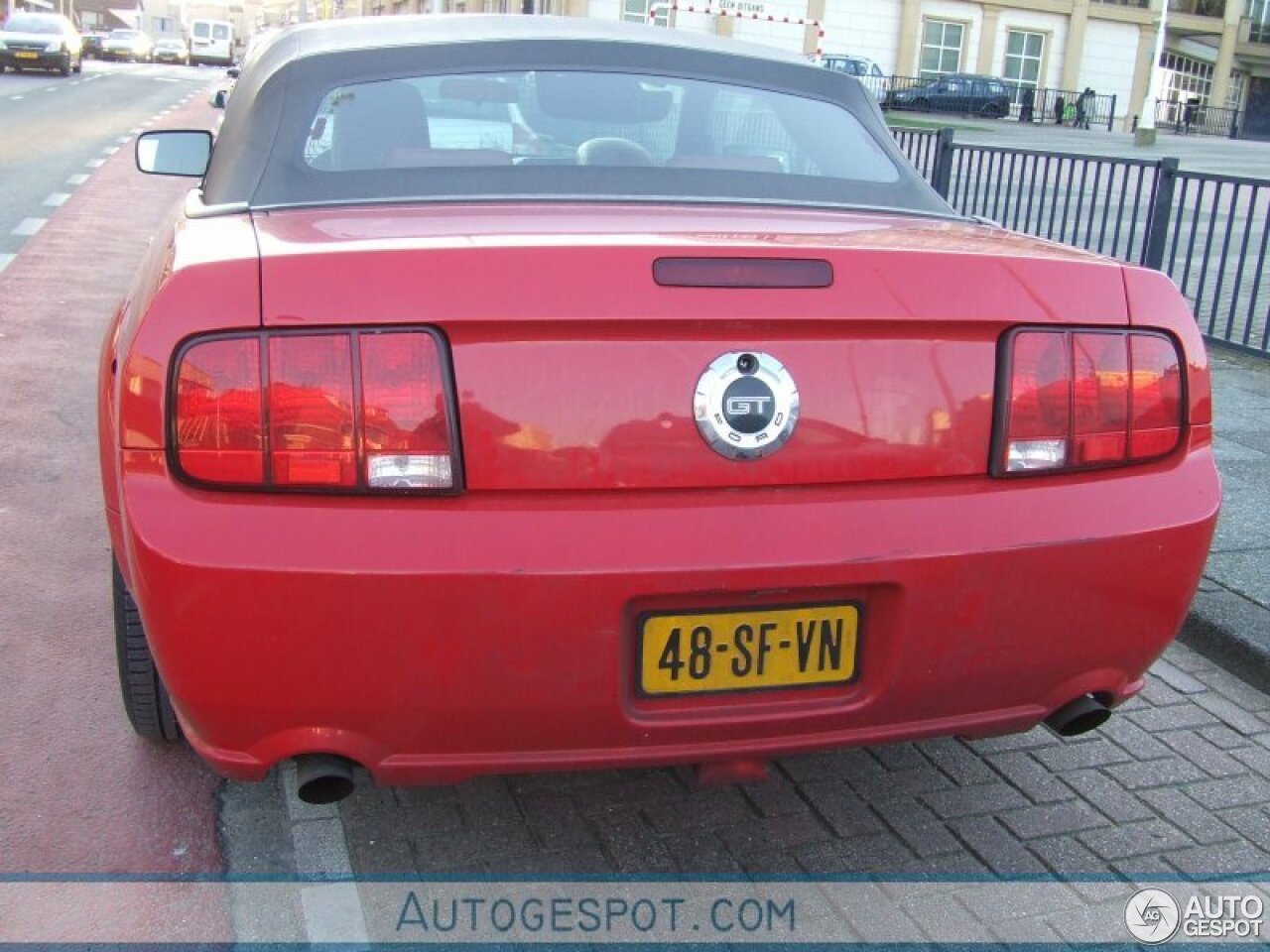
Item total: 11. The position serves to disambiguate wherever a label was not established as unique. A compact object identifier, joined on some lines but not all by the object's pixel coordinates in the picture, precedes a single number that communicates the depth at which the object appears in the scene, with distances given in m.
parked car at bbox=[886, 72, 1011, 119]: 40.94
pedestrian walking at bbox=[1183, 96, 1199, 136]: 50.88
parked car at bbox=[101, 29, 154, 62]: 58.28
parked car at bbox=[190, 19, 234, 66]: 60.84
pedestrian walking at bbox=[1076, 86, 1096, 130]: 44.41
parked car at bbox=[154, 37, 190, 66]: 61.16
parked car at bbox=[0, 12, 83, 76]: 35.50
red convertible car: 2.15
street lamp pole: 33.56
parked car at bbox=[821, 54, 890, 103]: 39.22
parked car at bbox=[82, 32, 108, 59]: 60.12
